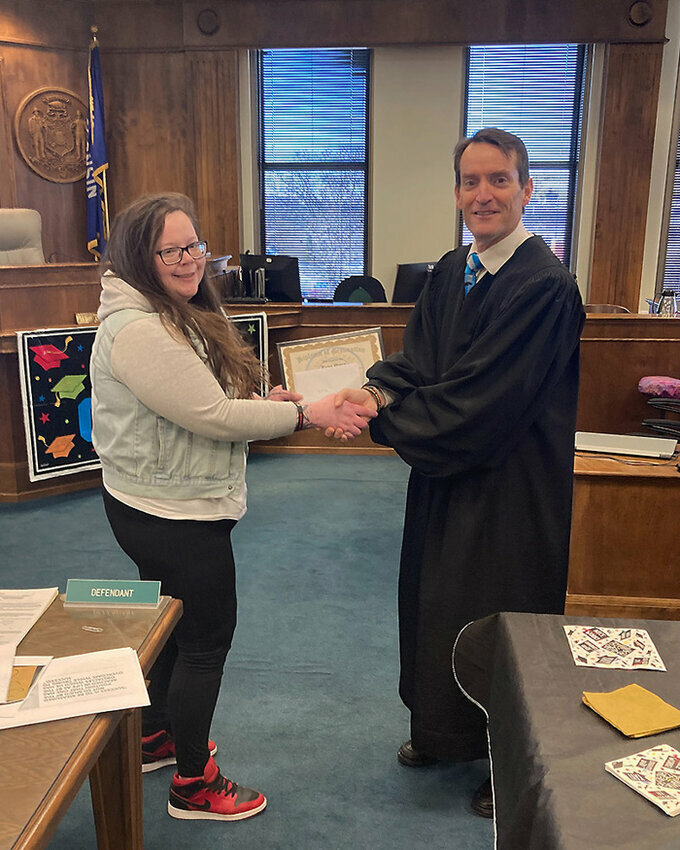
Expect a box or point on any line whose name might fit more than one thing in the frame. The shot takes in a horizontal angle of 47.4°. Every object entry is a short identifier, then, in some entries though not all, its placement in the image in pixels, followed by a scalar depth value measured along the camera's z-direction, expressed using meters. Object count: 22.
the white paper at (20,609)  1.31
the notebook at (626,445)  2.90
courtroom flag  6.17
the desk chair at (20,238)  5.00
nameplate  1.42
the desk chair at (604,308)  5.75
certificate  2.62
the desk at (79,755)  0.88
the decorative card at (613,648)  1.32
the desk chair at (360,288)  5.91
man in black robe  1.72
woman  1.57
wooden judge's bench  2.73
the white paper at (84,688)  1.07
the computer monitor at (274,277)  5.38
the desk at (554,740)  0.95
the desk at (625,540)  2.71
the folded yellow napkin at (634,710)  1.13
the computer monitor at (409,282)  5.58
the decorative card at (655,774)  0.98
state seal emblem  6.11
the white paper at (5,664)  1.13
